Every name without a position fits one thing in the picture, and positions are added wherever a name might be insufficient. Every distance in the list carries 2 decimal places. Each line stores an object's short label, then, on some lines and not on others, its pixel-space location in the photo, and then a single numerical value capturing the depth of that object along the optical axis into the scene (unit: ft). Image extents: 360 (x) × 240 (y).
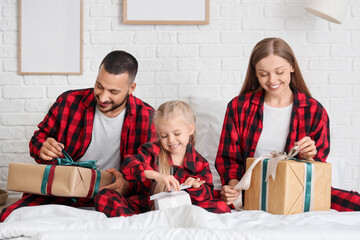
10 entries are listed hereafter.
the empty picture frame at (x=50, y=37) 12.91
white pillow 12.07
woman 11.23
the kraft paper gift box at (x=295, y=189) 10.20
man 11.30
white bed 8.99
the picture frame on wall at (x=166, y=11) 12.86
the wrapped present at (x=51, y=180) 10.43
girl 10.55
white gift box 10.13
